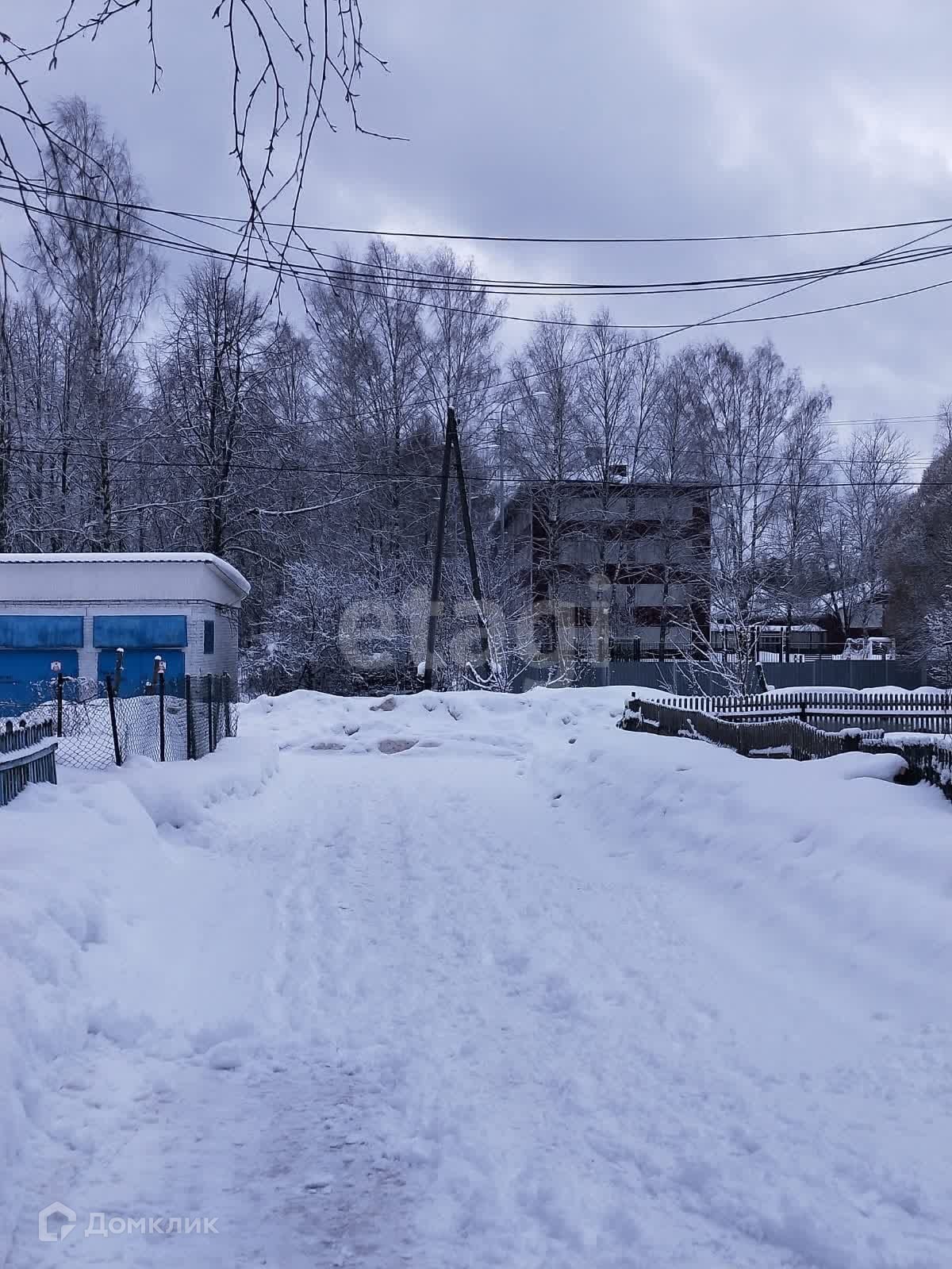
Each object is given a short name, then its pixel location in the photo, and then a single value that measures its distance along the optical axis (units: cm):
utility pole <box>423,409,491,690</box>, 2762
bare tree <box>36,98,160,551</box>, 3095
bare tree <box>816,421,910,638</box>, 5575
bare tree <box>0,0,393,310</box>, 316
